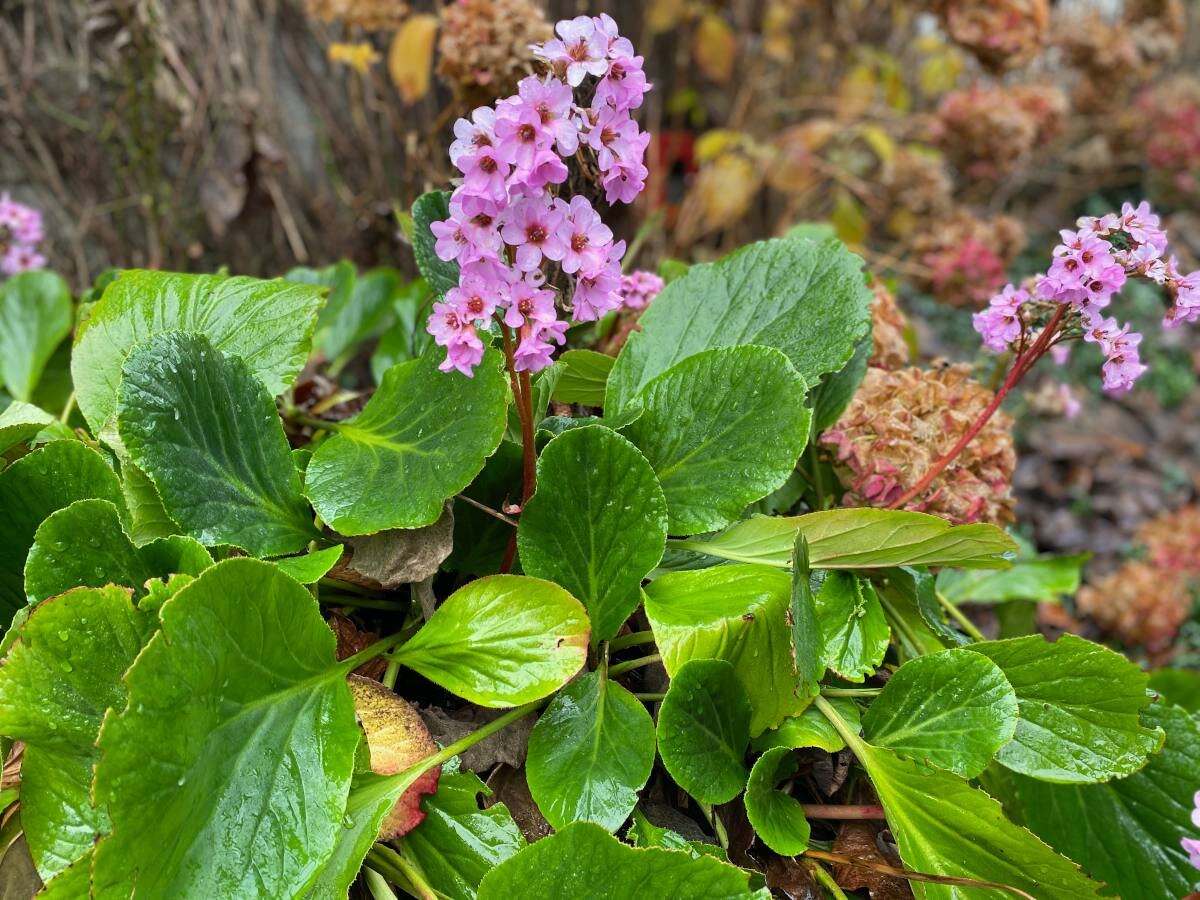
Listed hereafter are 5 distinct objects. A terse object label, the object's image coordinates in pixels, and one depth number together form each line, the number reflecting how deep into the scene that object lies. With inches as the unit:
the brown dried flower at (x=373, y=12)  65.2
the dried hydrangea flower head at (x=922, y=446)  27.8
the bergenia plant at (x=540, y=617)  18.0
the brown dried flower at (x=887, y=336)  34.1
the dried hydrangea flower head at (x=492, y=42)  44.4
